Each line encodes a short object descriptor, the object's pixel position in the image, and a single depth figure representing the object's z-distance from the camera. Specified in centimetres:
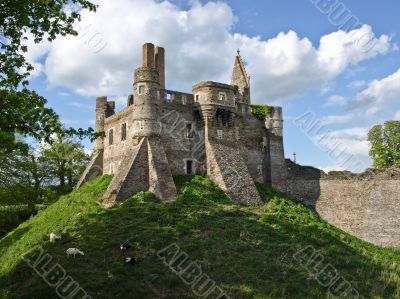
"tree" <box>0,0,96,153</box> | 1540
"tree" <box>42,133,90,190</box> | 4406
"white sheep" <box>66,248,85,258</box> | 2150
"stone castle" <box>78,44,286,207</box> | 3094
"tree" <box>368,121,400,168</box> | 4731
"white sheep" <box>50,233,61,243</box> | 2404
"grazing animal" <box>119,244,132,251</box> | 2228
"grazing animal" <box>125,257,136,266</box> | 2090
